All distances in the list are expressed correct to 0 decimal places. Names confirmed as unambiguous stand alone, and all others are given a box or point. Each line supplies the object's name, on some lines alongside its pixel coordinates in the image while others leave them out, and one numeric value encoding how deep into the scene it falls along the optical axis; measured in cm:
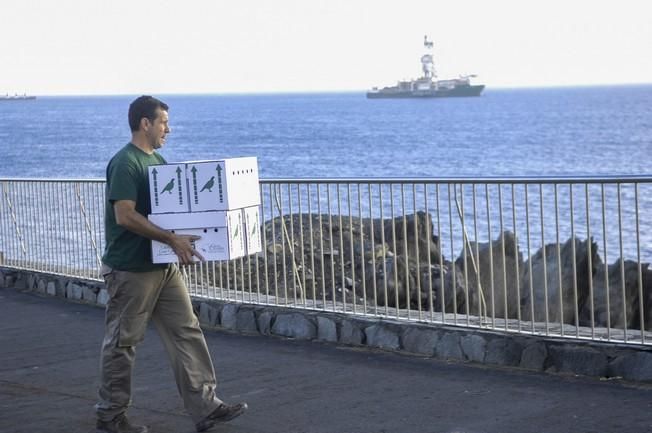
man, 717
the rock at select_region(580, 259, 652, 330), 1586
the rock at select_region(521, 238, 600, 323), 1545
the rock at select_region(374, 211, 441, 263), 1702
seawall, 847
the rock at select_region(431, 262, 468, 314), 1361
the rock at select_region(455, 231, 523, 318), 1352
